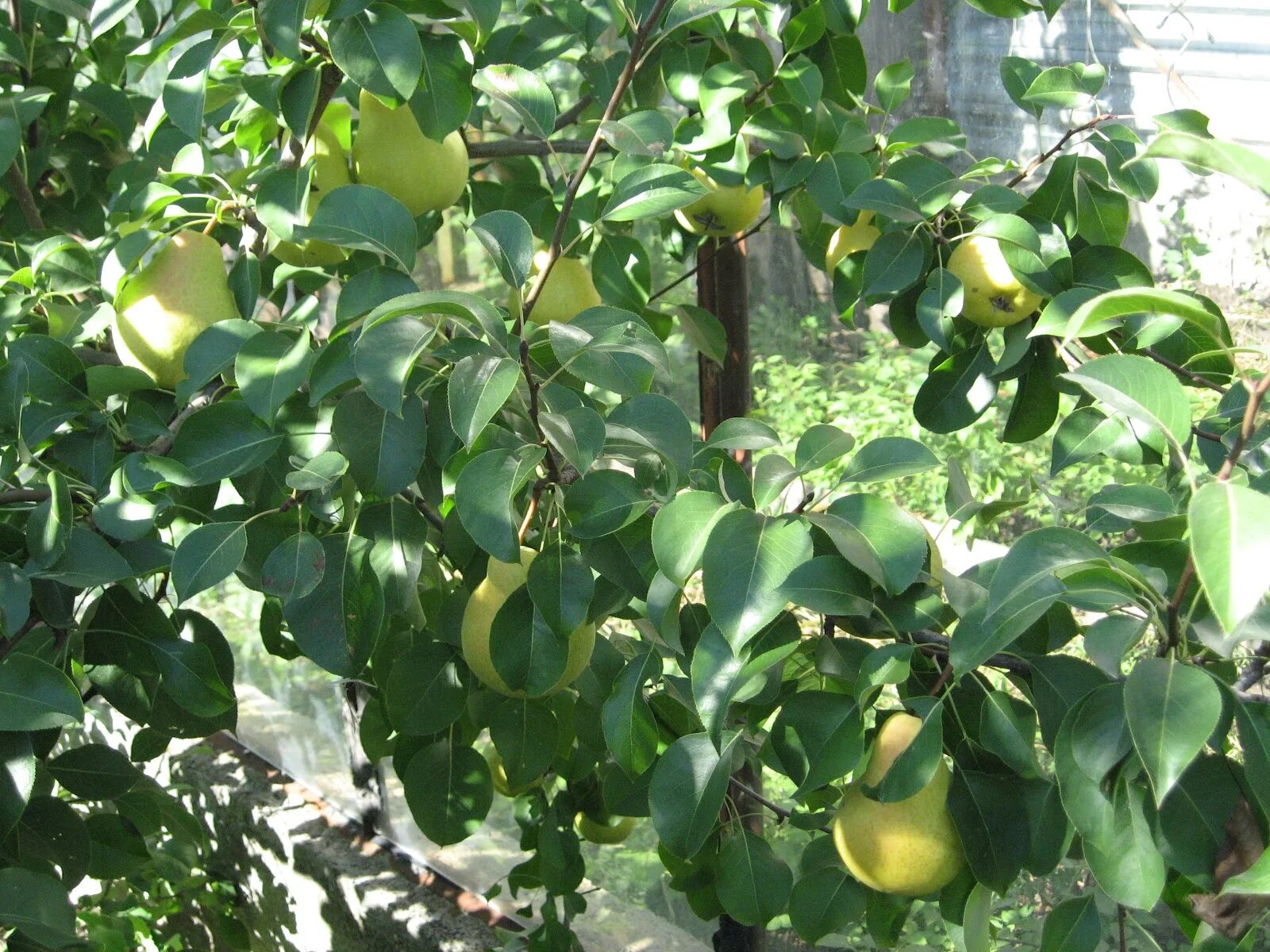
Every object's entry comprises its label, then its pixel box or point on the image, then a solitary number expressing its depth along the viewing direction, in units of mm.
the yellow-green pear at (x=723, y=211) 1077
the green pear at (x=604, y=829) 1277
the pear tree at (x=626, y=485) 555
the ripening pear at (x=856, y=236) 1015
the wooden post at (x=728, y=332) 1428
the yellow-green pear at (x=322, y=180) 881
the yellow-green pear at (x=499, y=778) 1262
